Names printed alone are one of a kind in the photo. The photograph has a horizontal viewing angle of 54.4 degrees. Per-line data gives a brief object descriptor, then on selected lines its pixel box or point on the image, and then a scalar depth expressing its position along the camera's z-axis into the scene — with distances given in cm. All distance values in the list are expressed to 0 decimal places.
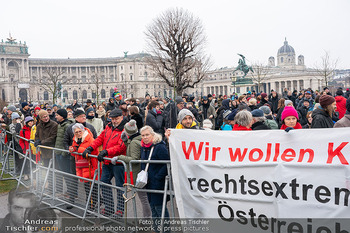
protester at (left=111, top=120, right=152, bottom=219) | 593
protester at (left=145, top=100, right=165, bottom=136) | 964
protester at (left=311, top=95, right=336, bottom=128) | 603
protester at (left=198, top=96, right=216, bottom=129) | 1397
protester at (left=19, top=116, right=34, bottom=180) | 1012
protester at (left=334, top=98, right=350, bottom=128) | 545
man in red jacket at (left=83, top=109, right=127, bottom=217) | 625
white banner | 429
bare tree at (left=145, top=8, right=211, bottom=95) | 3400
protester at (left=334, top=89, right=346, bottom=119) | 874
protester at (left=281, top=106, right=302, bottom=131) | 575
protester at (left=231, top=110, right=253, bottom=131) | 566
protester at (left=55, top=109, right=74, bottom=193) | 792
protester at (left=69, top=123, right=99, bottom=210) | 652
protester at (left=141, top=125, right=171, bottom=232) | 546
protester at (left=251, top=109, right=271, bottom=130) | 596
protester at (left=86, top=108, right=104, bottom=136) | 1010
